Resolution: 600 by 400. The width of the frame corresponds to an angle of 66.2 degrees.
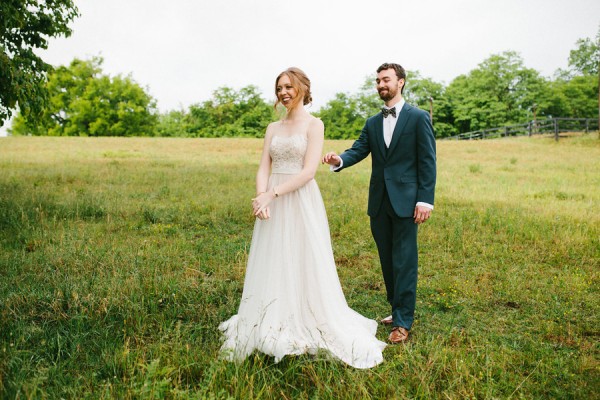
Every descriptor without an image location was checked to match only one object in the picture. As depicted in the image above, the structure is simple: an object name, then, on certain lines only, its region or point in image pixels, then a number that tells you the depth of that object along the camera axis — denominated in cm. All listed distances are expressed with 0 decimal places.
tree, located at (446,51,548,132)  6219
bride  402
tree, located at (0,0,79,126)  833
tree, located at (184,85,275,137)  6775
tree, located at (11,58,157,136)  5875
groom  450
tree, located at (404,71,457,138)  6831
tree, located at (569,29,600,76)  5953
